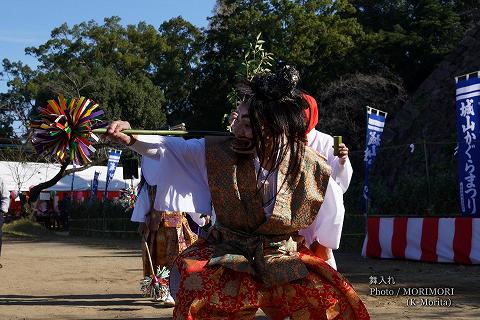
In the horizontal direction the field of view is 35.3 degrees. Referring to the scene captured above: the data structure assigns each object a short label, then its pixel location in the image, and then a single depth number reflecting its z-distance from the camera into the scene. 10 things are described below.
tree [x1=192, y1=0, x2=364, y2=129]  30.27
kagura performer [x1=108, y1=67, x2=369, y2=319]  3.73
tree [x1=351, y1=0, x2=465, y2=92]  29.75
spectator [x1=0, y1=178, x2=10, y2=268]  11.40
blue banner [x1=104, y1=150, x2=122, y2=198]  26.70
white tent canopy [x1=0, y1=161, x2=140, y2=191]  32.56
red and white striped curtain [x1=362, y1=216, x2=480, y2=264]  11.98
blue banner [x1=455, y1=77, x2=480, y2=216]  12.26
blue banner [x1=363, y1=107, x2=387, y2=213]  15.80
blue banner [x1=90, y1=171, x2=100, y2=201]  29.48
